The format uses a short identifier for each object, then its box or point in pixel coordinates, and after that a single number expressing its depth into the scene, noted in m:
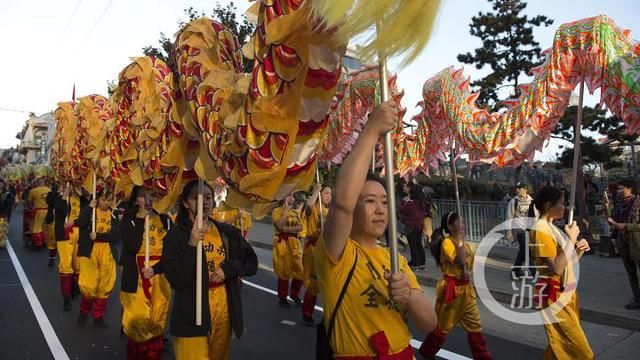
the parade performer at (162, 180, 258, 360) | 3.04
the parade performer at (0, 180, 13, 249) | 11.44
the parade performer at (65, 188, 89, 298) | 6.80
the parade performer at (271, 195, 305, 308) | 6.53
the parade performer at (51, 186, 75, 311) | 6.43
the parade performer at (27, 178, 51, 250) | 11.64
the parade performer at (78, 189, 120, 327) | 5.68
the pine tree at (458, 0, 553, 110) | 14.77
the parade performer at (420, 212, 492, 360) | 4.11
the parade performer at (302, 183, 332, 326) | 5.59
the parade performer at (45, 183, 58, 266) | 9.30
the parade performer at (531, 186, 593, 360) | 3.36
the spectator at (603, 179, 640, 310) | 5.74
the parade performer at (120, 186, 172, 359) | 4.16
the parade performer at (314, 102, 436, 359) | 1.95
